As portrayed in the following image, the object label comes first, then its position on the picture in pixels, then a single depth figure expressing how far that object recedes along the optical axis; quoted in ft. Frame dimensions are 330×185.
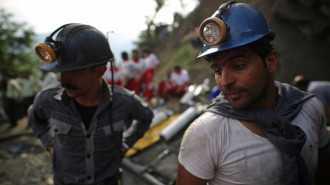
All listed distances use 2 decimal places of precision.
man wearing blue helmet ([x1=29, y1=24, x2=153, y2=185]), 5.57
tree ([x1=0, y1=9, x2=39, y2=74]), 49.94
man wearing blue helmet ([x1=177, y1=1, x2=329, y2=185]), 3.52
